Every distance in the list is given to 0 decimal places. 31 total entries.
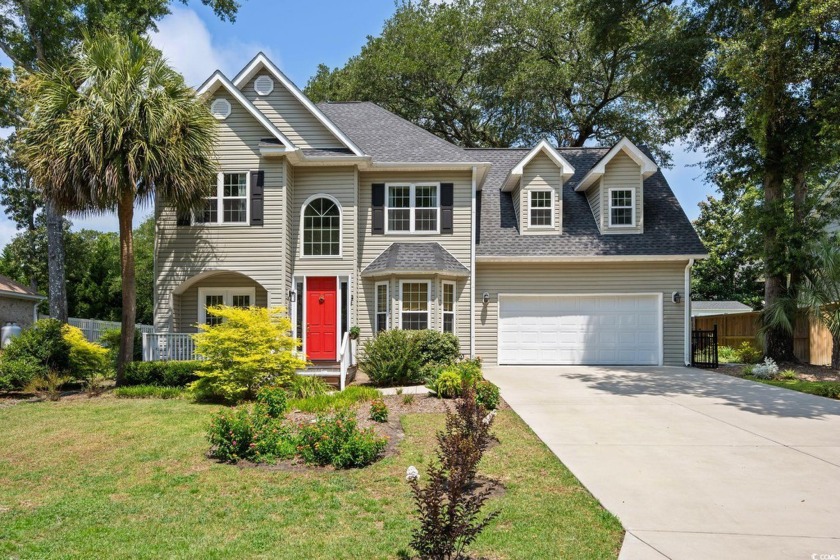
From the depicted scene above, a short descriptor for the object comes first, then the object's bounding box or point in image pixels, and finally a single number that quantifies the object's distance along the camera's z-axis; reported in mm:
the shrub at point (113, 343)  14536
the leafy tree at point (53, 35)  18297
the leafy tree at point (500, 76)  26000
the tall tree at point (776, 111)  13883
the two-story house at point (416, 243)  14836
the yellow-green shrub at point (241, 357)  11180
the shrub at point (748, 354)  17328
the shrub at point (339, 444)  6727
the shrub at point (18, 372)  12266
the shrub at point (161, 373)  12828
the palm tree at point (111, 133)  11984
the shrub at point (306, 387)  11383
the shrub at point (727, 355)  19844
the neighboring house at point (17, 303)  22984
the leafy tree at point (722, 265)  32219
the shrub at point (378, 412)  8781
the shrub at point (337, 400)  9641
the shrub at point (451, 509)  3680
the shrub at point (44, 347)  12703
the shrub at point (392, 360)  12562
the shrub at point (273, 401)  8703
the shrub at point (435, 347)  13531
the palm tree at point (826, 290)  15586
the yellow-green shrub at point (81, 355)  13266
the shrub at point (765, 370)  14838
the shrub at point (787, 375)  14844
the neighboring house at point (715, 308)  29250
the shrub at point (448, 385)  10859
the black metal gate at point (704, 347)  16688
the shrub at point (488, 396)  9755
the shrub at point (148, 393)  12023
